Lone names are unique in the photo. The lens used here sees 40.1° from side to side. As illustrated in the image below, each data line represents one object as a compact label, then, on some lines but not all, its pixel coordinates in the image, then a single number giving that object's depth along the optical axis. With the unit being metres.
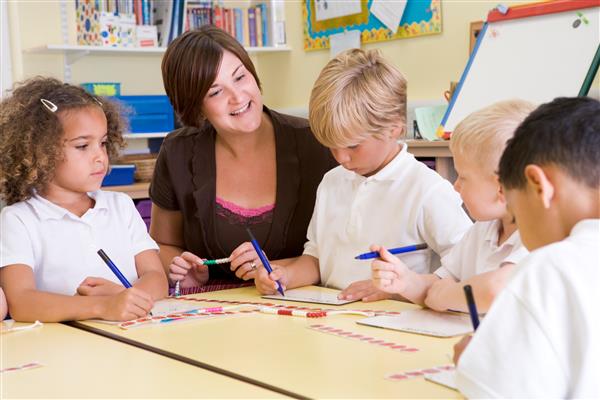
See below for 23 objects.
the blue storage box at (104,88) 3.78
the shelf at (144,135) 3.92
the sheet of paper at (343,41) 3.91
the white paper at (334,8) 3.93
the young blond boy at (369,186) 1.72
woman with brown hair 2.02
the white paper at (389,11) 3.68
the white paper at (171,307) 1.57
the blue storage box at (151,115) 3.93
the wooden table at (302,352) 1.02
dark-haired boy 0.80
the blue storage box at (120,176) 3.66
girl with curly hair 1.71
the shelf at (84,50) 3.68
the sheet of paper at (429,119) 3.11
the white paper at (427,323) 1.28
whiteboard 2.66
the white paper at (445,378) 1.01
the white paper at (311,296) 1.58
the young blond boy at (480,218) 1.36
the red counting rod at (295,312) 1.44
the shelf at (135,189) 3.60
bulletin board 3.53
